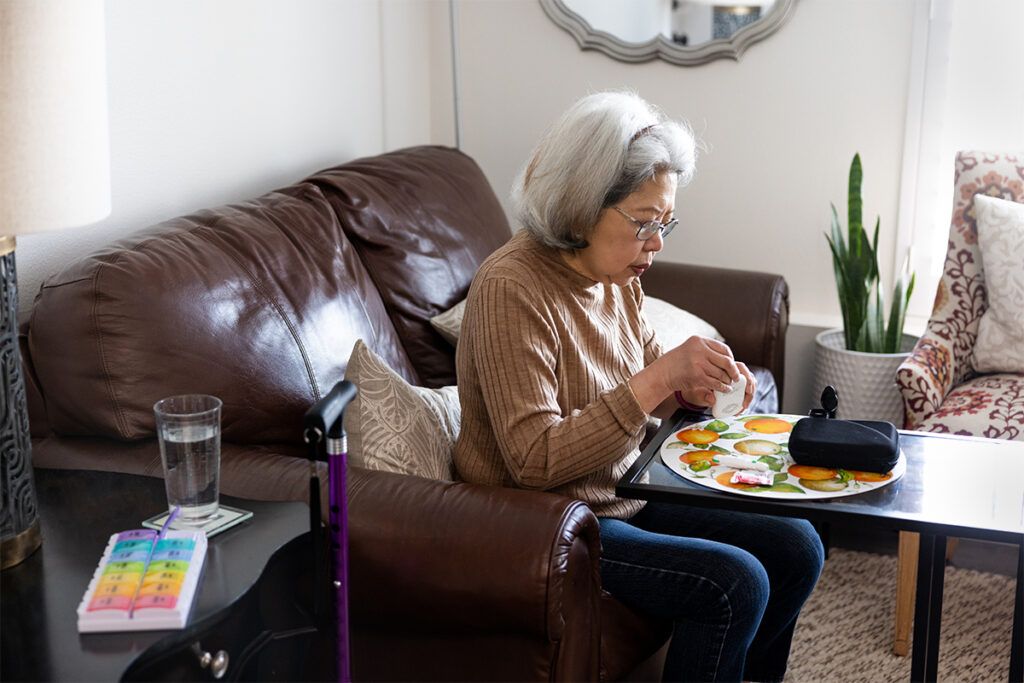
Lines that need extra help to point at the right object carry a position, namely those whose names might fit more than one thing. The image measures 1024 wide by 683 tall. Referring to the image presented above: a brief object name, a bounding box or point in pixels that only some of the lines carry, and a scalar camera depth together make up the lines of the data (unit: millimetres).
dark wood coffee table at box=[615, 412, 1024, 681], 1456
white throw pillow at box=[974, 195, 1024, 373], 2613
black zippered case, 1593
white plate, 1540
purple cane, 1177
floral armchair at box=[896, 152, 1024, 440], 2484
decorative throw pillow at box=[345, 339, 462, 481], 1768
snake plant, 2871
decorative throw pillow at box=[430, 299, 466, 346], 2326
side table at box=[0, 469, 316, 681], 1169
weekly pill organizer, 1196
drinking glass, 1404
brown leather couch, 1483
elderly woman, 1686
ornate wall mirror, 3072
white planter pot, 2869
